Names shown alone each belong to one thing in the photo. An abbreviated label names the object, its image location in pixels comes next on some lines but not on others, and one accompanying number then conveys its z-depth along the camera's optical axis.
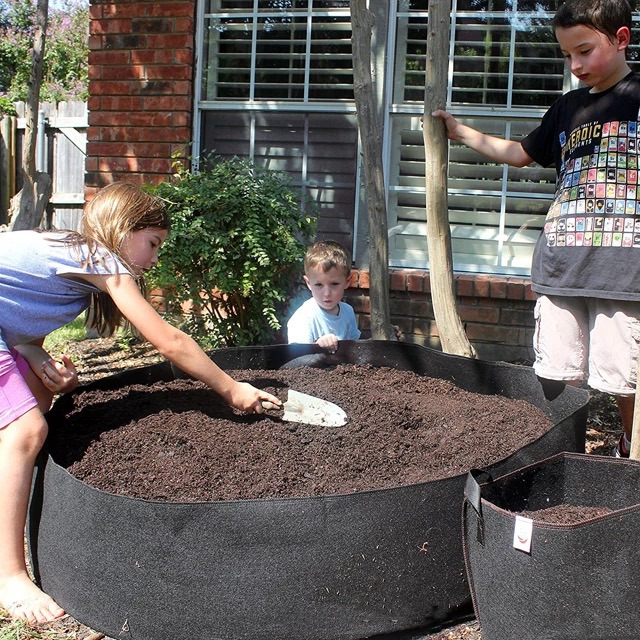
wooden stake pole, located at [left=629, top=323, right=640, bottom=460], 2.12
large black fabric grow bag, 1.99
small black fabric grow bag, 1.73
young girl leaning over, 2.39
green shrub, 4.79
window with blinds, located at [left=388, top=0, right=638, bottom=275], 5.21
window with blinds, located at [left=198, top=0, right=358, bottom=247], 5.52
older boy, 2.76
